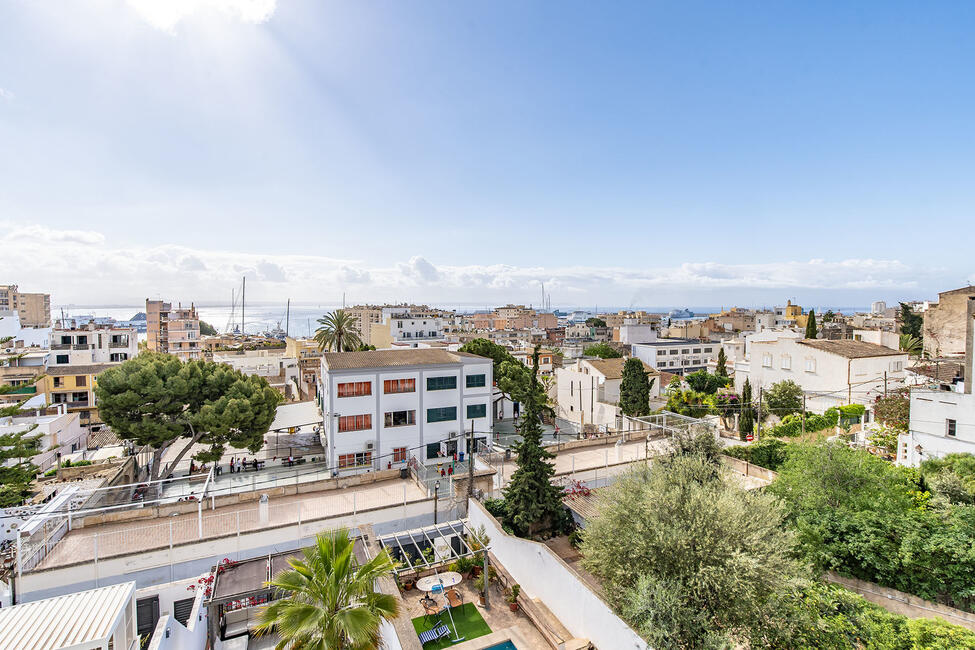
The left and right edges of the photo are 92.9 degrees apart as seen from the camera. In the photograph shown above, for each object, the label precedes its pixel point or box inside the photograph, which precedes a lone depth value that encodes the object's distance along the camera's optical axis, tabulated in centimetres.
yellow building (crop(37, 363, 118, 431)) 4206
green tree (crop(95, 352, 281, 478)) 2334
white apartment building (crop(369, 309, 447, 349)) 8169
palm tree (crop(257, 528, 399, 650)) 776
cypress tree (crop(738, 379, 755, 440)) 3058
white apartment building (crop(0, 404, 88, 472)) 2850
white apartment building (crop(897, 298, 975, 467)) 1964
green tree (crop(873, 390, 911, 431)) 2334
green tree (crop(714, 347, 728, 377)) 4997
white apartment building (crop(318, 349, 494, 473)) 2614
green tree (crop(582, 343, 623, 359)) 6209
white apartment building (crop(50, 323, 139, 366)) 5035
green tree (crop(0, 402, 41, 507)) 1580
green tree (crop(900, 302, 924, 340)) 5681
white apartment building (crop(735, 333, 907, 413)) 3266
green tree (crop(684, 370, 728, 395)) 4491
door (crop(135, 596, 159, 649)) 1160
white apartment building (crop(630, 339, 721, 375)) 5831
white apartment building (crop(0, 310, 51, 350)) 5266
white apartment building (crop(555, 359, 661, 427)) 3912
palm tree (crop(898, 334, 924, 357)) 4709
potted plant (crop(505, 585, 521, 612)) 1347
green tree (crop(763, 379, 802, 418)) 3256
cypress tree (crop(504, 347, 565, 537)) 1664
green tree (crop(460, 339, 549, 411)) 4038
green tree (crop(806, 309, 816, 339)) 5156
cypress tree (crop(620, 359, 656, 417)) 3419
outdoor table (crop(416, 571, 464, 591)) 1270
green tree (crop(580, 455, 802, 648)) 995
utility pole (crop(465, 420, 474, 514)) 1715
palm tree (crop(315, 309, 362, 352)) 4259
